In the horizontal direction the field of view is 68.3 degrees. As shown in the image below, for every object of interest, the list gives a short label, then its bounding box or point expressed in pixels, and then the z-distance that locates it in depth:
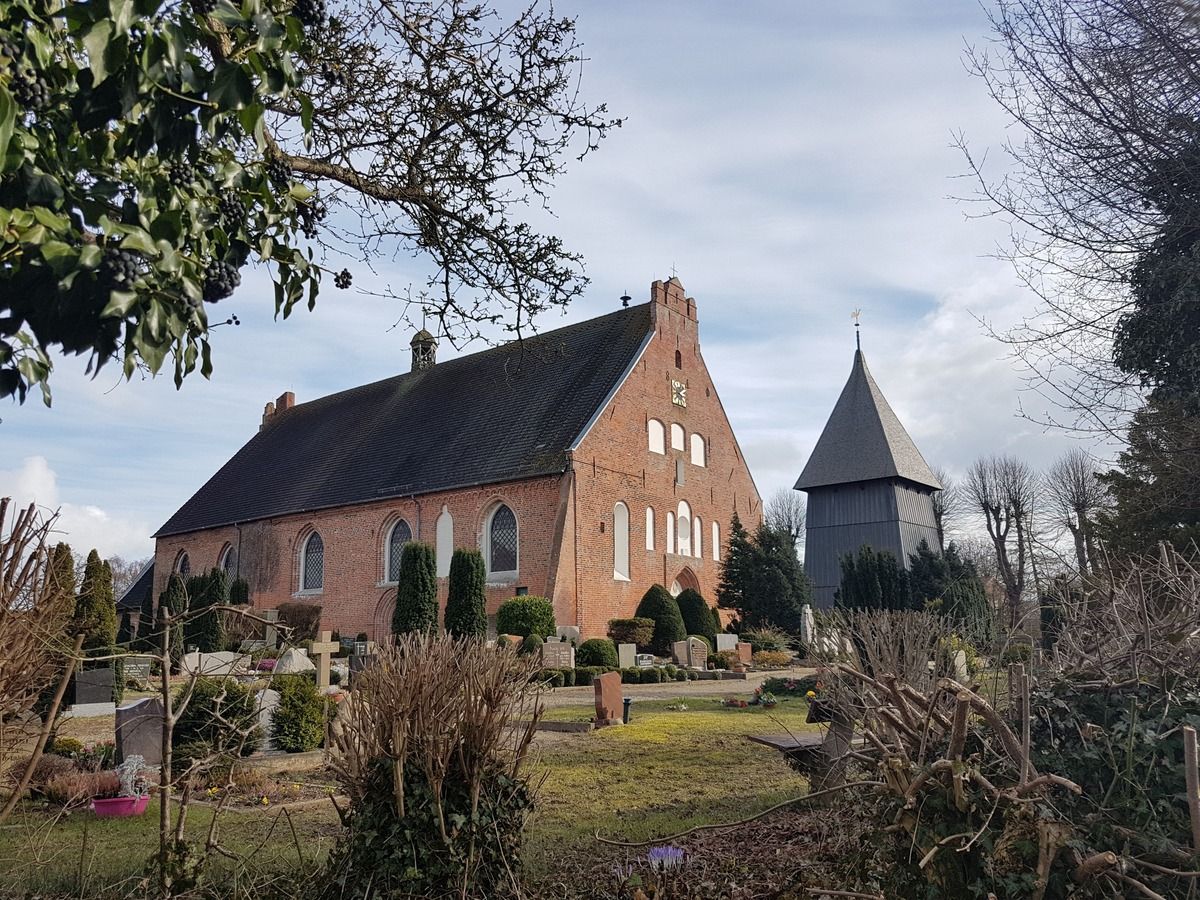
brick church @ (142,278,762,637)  26.08
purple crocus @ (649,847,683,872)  4.65
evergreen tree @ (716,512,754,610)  29.12
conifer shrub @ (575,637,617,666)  21.42
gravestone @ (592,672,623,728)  11.92
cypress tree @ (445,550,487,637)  22.45
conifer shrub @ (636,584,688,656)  25.41
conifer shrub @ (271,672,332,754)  10.07
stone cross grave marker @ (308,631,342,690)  14.69
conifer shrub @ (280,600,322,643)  28.34
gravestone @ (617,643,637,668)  21.28
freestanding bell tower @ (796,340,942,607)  35.47
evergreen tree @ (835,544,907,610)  27.19
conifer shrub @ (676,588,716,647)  27.00
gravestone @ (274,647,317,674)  16.10
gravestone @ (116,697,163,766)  8.21
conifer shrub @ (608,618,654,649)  24.91
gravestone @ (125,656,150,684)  15.04
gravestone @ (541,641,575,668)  20.77
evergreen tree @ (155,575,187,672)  24.12
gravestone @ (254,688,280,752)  9.96
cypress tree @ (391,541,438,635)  23.39
